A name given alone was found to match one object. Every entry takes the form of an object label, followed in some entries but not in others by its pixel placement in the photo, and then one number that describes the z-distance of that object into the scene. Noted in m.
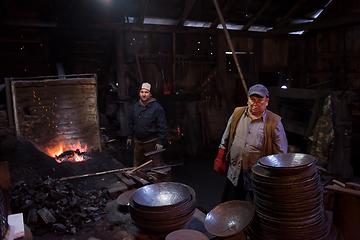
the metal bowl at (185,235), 2.31
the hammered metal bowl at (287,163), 2.38
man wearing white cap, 6.01
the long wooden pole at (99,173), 5.05
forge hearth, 6.50
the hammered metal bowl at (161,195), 2.51
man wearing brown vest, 3.67
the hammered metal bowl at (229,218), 2.47
